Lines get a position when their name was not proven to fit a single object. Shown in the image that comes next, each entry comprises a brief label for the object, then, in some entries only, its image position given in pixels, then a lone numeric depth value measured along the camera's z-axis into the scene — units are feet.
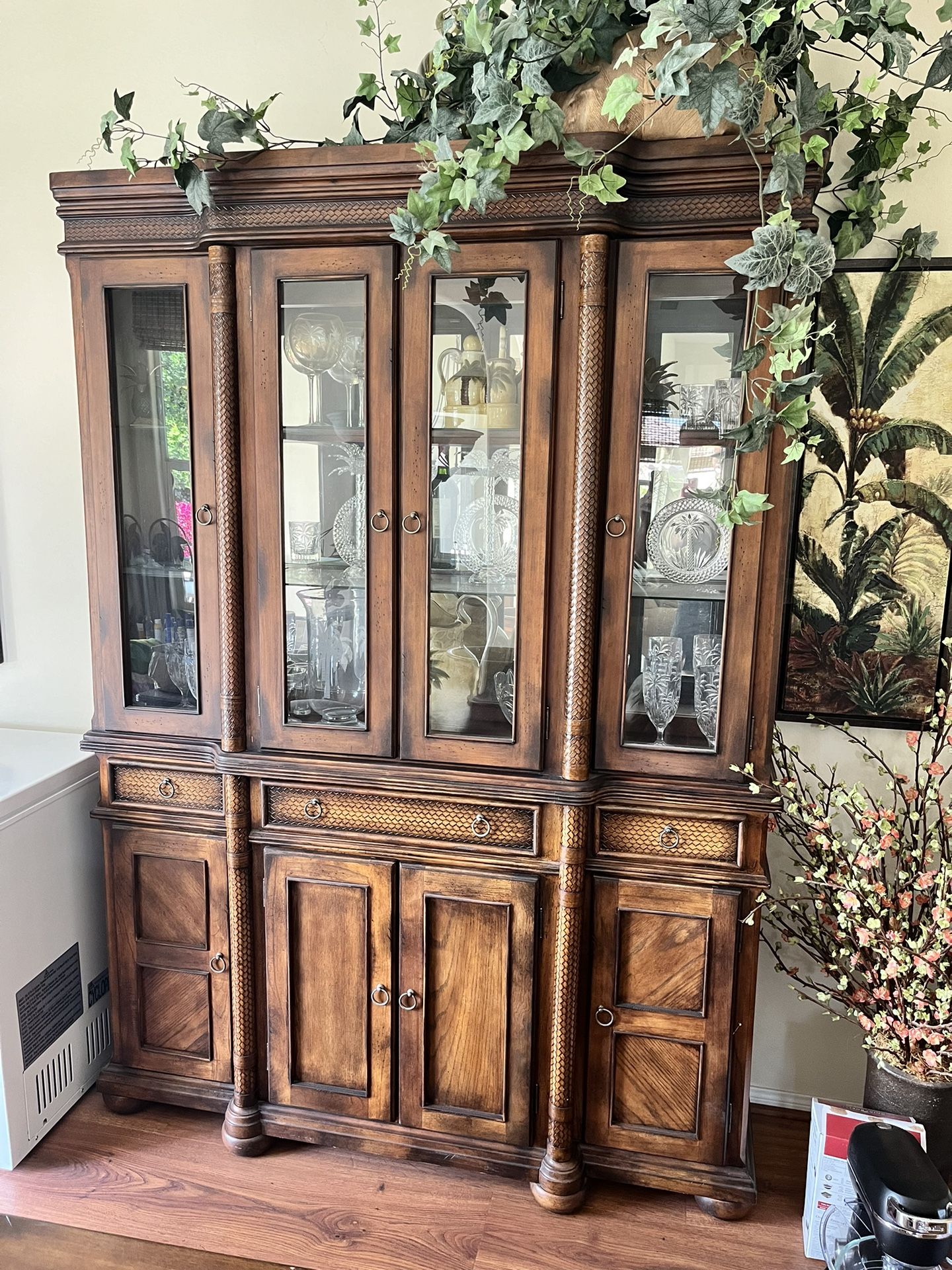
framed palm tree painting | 6.54
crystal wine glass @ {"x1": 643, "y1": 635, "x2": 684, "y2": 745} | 5.95
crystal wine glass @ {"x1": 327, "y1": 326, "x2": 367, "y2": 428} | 6.00
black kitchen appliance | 4.74
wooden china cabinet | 5.67
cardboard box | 5.98
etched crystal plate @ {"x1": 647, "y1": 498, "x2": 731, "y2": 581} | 5.79
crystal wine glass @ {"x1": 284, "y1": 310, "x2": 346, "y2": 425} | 6.04
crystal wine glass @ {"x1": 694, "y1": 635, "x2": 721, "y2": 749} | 5.88
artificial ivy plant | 4.71
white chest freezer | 6.64
